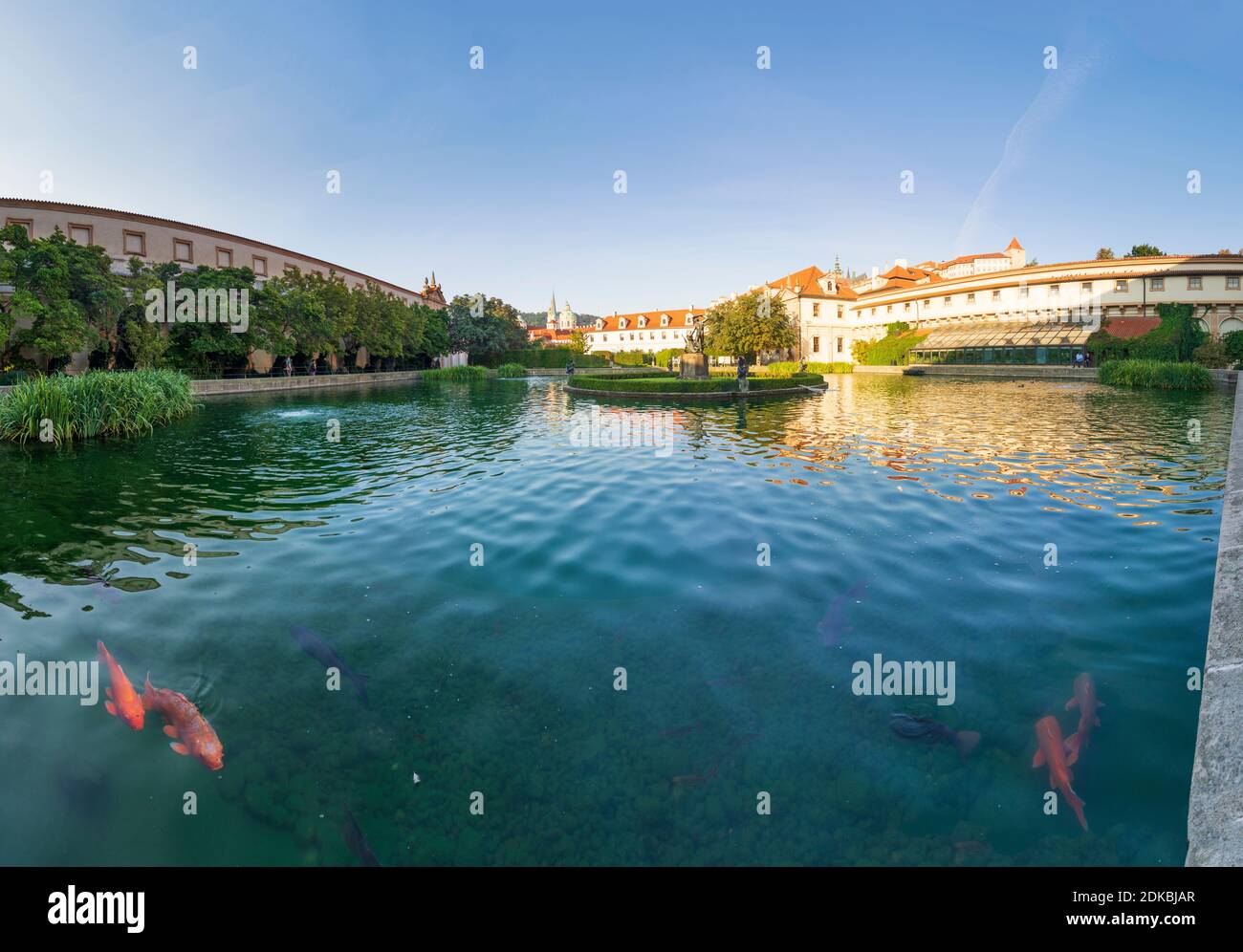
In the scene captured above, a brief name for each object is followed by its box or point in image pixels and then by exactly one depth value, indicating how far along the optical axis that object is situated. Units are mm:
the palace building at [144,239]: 39166
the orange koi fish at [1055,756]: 3904
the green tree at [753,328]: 49531
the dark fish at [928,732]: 4402
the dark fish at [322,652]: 5258
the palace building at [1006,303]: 50000
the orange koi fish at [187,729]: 4375
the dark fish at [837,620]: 5882
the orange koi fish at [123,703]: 4828
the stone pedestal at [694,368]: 36562
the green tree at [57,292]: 28438
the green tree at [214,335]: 36531
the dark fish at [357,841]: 3541
